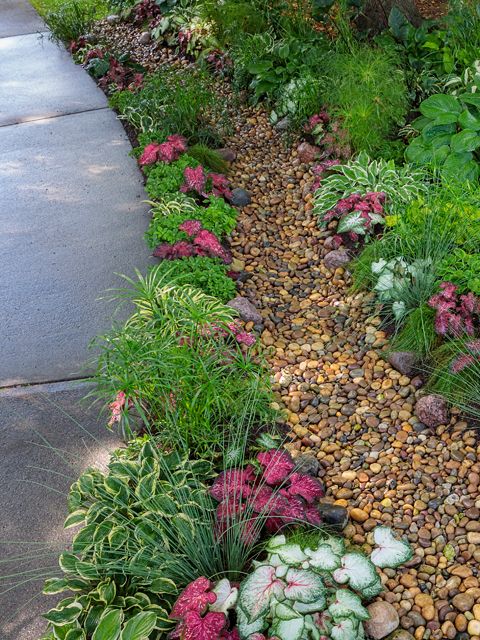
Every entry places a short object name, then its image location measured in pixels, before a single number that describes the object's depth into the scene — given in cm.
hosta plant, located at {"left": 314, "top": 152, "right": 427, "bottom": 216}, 373
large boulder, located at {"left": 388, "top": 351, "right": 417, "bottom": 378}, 299
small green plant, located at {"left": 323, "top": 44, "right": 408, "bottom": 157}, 420
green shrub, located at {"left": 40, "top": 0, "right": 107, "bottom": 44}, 731
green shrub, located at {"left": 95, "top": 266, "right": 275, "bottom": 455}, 254
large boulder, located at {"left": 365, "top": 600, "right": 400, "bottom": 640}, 207
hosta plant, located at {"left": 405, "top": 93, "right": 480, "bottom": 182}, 373
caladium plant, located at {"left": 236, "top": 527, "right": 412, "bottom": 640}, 193
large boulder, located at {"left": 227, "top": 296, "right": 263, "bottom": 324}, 338
